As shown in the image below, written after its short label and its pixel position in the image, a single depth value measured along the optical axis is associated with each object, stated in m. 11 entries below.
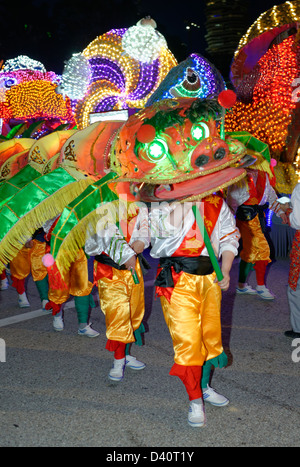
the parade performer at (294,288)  3.96
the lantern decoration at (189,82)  3.43
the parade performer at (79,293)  4.29
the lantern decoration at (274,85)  6.00
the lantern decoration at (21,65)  10.41
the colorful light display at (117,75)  6.60
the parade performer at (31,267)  4.95
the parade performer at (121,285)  3.06
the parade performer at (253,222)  4.90
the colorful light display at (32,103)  9.08
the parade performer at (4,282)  6.11
